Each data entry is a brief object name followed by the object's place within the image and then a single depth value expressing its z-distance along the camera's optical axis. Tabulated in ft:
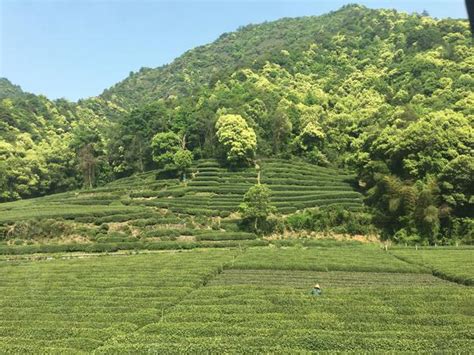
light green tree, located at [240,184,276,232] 162.30
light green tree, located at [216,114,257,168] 239.50
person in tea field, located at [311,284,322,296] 70.64
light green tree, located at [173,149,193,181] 233.55
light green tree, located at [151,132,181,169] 256.32
